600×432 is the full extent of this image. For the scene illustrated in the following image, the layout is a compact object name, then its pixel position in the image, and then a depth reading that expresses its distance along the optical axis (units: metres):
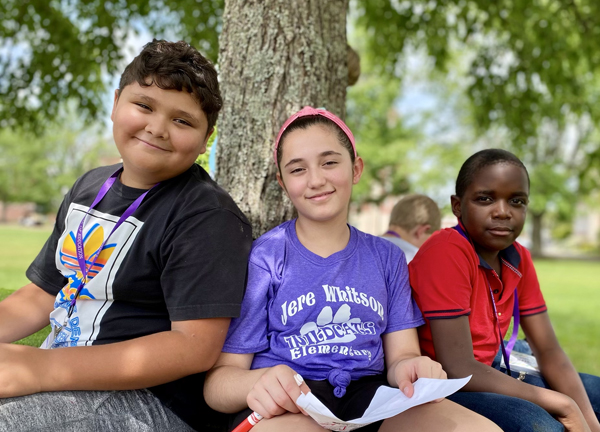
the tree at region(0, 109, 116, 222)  38.84
